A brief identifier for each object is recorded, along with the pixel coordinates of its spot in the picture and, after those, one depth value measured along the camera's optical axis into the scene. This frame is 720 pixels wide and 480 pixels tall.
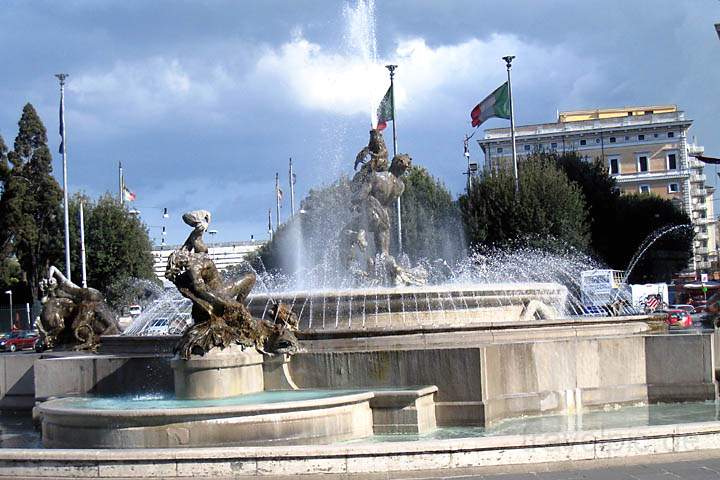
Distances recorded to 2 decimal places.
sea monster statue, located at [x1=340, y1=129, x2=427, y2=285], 17.48
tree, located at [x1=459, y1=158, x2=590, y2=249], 43.91
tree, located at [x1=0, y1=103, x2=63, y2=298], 54.22
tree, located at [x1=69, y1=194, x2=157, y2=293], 57.53
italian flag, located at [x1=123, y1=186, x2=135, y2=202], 57.35
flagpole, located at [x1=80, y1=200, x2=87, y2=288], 44.56
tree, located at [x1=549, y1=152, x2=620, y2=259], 53.28
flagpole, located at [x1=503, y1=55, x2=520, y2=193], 41.25
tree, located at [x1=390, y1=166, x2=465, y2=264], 45.69
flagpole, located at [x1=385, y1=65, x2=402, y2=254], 38.75
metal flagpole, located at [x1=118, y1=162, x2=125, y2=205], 59.00
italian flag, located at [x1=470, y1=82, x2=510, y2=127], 41.41
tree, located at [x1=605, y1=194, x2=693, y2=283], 55.12
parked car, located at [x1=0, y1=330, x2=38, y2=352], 45.69
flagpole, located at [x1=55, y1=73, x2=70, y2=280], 38.59
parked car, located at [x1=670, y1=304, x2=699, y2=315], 42.94
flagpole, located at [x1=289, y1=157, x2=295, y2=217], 63.94
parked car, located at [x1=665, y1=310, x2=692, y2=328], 31.92
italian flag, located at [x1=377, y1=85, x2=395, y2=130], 38.75
